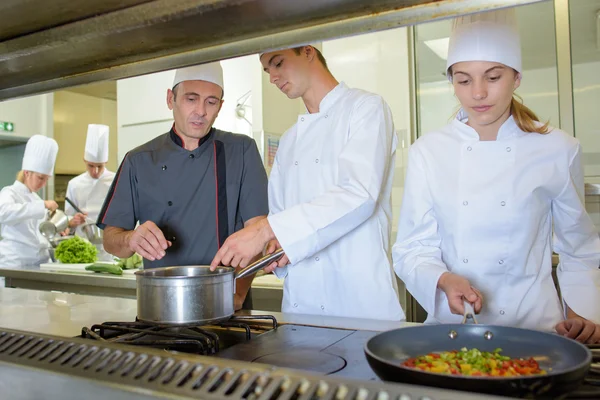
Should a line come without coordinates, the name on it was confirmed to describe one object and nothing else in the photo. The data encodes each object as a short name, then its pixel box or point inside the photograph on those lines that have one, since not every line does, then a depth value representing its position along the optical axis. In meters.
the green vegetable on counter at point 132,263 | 3.07
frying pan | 0.57
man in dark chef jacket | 1.79
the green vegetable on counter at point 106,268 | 2.89
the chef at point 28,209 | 3.98
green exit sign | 5.35
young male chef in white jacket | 1.36
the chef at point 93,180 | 4.79
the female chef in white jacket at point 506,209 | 1.32
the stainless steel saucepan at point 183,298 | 0.97
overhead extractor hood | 0.78
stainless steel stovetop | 0.83
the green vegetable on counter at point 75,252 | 3.46
